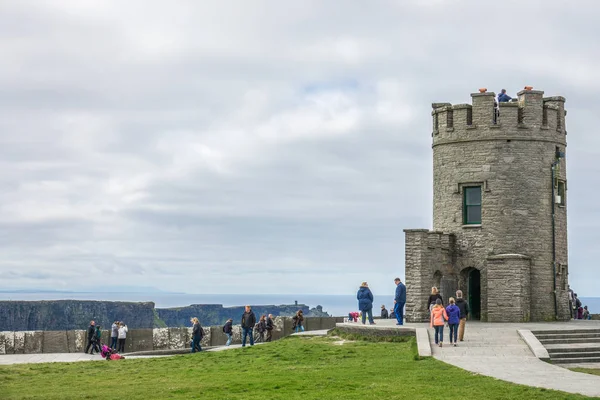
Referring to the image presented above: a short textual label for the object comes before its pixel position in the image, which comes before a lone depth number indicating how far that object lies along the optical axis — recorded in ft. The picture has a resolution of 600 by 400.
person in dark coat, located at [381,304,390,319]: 131.91
